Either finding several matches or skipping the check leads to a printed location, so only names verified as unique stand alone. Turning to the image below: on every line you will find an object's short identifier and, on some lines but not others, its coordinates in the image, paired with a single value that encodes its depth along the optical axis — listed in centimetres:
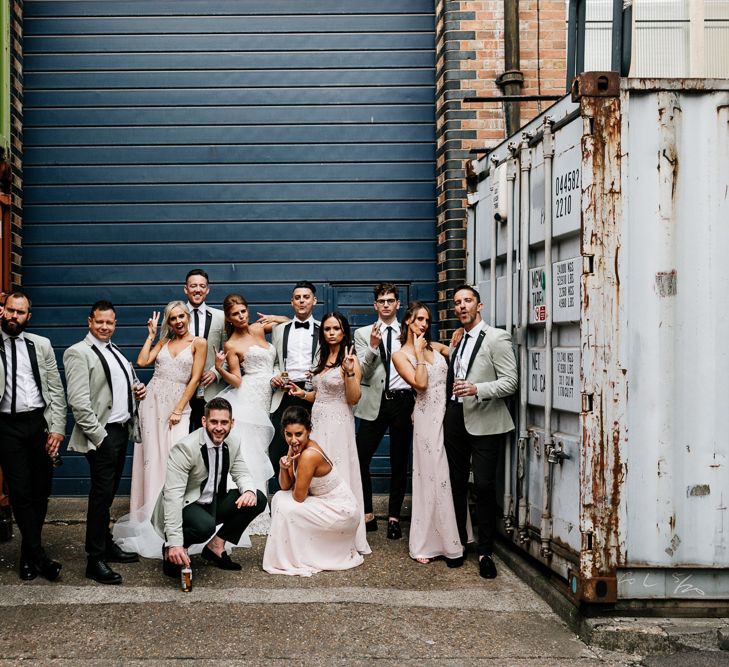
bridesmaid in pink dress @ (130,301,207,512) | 720
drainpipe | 830
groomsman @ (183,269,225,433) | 741
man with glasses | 733
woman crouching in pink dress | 627
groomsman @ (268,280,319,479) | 743
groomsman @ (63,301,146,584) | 621
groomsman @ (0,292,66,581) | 608
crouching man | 600
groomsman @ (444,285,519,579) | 632
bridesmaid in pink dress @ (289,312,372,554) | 694
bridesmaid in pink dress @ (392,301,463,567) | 666
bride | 739
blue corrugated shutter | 877
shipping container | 512
